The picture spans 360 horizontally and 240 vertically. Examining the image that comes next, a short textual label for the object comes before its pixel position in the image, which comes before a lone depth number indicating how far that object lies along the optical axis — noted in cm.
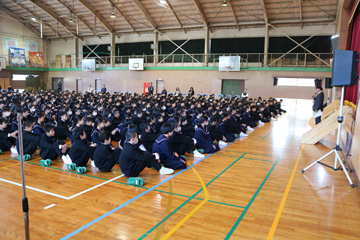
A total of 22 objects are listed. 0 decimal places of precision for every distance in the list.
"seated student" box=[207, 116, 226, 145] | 1018
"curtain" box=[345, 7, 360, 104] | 1137
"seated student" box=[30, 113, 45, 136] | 867
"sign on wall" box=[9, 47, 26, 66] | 3412
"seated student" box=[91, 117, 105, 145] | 817
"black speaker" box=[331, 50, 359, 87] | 645
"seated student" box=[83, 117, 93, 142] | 938
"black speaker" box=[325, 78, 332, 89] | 1559
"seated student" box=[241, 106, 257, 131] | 1422
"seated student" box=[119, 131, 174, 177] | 634
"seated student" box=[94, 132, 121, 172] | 695
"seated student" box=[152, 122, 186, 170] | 733
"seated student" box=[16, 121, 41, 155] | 785
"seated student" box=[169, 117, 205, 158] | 810
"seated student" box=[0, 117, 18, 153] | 864
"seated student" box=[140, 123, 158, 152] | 840
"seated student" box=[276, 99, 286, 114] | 2123
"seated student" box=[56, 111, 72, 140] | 1023
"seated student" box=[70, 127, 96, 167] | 718
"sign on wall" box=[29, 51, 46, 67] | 3651
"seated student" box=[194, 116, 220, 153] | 927
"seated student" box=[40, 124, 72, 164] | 757
